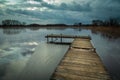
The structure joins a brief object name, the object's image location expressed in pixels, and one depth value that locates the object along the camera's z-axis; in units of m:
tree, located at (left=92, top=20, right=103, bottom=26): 149.21
